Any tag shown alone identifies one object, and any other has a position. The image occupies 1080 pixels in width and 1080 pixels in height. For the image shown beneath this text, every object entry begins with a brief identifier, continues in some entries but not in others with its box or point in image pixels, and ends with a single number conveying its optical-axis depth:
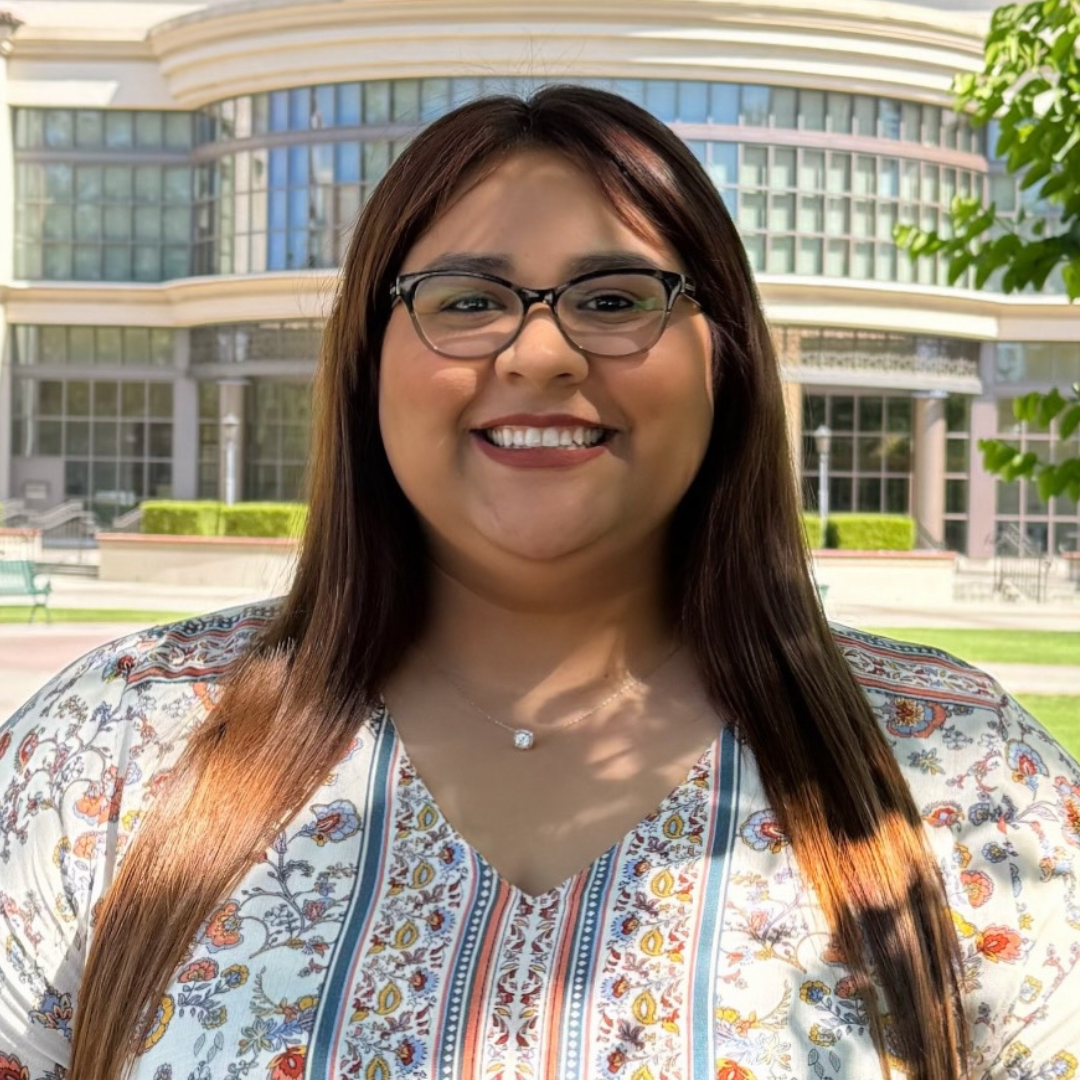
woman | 1.91
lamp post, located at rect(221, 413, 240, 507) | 33.88
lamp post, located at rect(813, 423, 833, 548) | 28.12
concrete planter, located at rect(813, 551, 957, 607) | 27.89
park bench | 20.36
